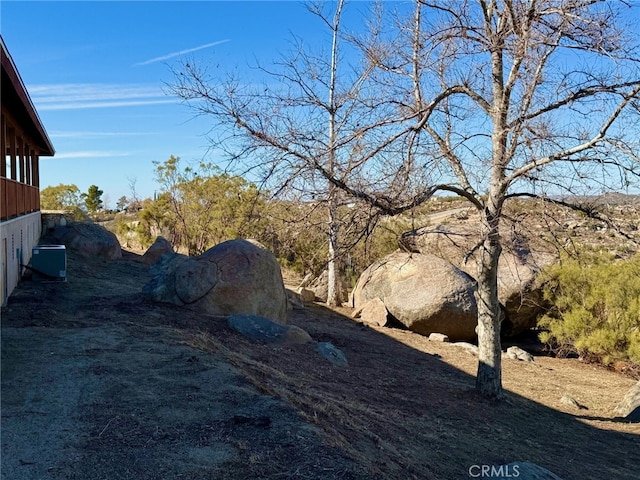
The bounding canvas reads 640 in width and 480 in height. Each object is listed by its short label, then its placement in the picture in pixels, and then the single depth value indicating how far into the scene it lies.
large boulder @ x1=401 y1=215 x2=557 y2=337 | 14.52
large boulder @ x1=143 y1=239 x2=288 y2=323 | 11.29
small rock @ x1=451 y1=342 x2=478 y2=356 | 12.88
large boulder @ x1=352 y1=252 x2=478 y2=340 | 14.41
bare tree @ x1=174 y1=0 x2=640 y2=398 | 7.11
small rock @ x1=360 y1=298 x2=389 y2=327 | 15.12
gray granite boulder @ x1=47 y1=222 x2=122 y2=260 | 19.67
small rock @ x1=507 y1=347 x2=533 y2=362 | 13.32
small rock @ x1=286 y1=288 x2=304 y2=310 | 16.05
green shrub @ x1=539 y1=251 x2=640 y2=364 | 12.89
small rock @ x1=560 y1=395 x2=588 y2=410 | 9.66
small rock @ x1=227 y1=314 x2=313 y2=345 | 9.79
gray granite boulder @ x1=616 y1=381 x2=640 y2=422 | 9.06
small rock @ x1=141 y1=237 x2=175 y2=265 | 20.55
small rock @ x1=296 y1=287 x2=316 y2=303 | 17.62
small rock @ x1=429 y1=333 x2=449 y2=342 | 14.00
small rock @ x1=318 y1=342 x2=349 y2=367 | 9.71
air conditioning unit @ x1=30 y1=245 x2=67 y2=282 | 14.10
